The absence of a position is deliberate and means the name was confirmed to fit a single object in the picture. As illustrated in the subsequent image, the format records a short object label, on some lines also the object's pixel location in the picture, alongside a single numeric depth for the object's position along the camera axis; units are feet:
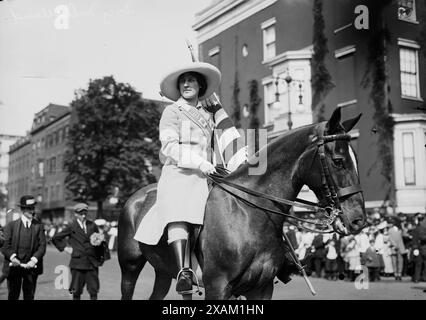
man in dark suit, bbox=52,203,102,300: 32.81
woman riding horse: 15.11
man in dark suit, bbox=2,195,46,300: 29.53
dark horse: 14.21
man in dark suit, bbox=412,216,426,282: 47.14
